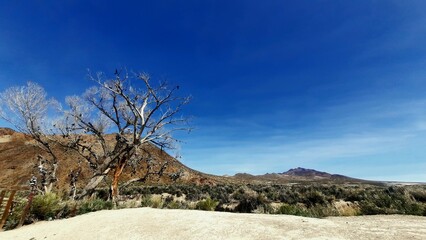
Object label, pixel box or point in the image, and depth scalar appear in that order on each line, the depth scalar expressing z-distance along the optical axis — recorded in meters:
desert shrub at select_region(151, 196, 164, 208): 14.80
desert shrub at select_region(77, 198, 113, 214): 11.91
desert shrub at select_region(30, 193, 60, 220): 10.95
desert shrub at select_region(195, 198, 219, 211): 15.88
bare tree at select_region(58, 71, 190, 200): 18.33
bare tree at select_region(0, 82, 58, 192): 21.66
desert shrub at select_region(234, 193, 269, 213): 18.20
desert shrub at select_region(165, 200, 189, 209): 15.29
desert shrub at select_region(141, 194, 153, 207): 14.73
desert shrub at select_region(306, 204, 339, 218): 12.53
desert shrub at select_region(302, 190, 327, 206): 20.62
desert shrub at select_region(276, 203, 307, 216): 11.95
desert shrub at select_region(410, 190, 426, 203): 18.05
